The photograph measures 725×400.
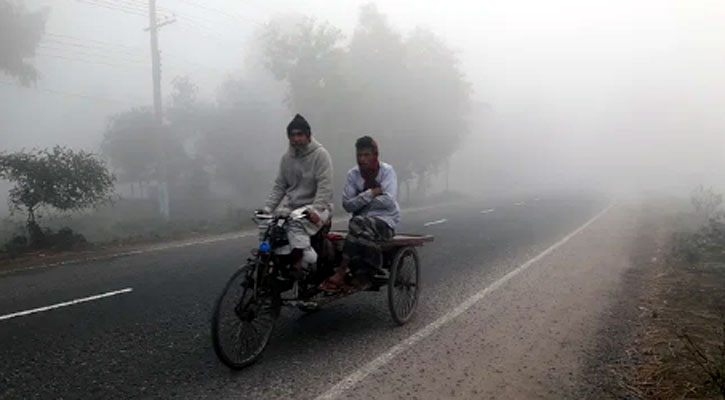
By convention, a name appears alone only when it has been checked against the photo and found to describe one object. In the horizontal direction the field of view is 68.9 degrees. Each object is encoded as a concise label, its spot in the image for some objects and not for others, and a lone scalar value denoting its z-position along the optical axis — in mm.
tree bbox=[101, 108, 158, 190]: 42406
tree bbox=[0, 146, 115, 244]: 12180
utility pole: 22047
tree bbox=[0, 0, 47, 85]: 20016
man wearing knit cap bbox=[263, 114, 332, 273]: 5059
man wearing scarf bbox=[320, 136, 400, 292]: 5250
